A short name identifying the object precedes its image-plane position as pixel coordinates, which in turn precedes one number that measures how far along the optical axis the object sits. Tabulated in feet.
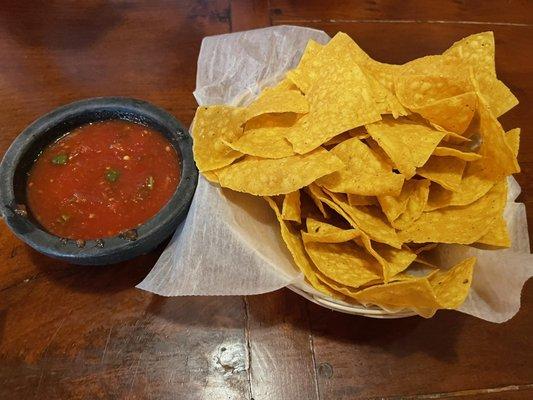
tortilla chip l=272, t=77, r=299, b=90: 1.03
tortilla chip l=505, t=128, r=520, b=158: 0.91
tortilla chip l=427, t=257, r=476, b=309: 0.77
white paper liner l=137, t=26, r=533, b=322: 0.83
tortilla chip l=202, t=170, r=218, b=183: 0.91
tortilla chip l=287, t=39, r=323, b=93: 0.98
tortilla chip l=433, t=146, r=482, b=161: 0.86
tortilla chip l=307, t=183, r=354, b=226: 0.85
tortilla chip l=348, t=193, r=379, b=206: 0.87
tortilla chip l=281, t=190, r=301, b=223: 0.85
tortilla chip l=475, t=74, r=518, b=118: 0.95
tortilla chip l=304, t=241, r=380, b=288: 0.81
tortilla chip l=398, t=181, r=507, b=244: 0.83
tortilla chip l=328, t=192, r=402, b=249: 0.83
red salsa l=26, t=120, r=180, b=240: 0.89
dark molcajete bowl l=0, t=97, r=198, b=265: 0.83
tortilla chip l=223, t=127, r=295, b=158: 0.90
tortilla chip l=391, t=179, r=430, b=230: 0.87
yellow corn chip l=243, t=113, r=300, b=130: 0.98
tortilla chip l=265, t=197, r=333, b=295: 0.83
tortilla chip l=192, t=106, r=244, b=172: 0.91
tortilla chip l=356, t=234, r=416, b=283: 0.80
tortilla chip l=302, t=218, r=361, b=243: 0.82
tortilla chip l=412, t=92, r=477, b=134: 0.85
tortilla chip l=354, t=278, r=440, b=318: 0.71
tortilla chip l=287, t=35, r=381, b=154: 0.86
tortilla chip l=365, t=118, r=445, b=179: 0.83
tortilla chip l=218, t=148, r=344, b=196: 0.81
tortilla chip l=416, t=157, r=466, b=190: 0.88
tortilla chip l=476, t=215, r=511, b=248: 0.86
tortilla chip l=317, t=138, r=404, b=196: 0.82
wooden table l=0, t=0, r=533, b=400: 0.82
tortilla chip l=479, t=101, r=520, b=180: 0.84
